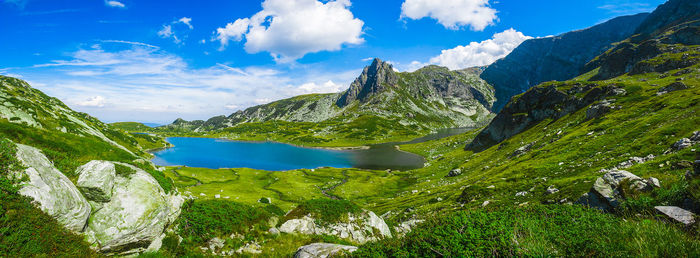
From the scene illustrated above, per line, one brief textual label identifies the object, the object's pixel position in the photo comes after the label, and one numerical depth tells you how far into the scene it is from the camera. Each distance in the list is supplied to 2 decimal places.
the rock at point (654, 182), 12.78
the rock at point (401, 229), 24.06
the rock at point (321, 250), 11.95
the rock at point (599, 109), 71.54
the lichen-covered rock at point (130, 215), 12.92
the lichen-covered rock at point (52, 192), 10.91
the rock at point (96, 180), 13.51
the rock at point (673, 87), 73.31
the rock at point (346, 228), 19.44
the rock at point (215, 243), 15.87
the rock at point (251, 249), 16.22
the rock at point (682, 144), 24.87
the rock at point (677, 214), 8.53
